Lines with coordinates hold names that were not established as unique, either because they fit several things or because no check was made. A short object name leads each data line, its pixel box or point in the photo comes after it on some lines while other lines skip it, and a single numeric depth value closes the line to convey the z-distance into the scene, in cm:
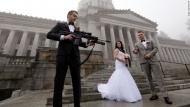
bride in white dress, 344
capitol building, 2555
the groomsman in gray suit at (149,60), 351
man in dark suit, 227
